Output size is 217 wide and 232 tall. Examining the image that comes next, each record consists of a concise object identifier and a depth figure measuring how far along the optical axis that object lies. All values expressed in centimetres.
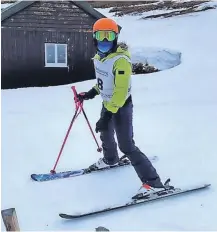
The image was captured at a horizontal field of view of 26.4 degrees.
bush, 1886
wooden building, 1552
